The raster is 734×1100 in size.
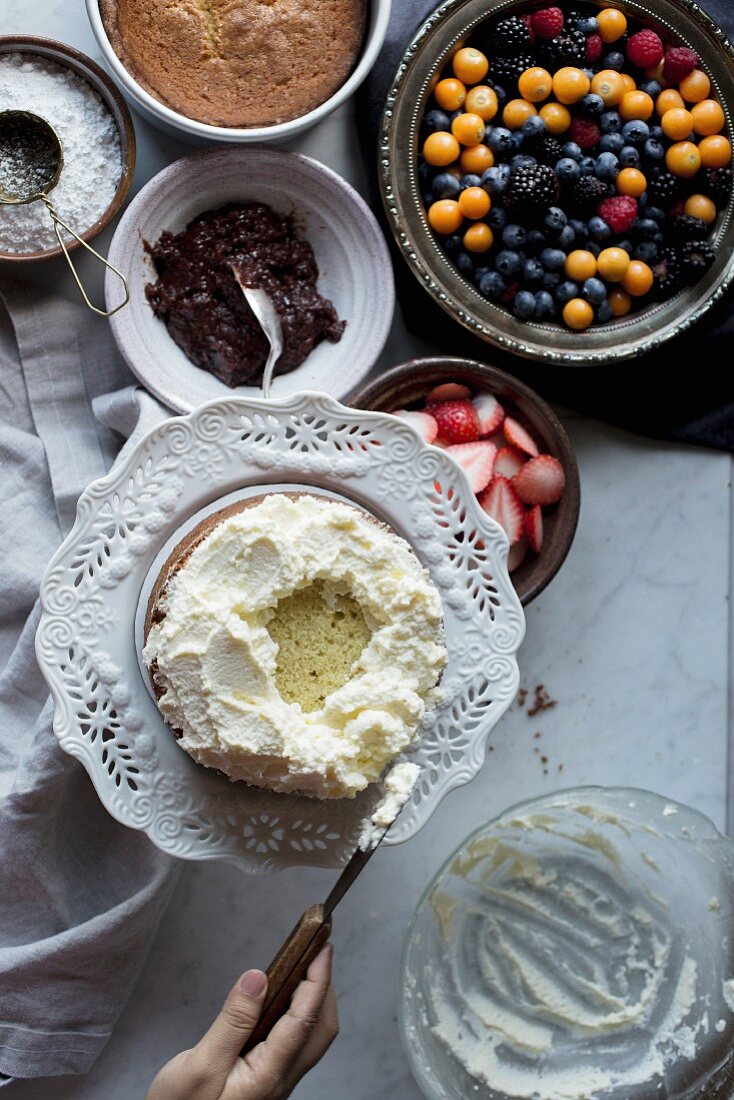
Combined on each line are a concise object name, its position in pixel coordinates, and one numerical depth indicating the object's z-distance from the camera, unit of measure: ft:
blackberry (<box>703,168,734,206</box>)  3.63
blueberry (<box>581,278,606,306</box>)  3.62
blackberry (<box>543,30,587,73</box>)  3.60
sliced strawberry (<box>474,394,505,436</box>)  3.62
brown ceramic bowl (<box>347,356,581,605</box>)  3.57
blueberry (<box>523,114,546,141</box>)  3.58
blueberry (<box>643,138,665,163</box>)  3.63
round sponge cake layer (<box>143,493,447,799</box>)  3.04
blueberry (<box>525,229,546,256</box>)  3.61
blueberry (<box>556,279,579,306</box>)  3.63
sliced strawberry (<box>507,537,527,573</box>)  3.63
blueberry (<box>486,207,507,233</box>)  3.60
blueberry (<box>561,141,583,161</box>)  3.61
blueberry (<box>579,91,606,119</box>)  3.60
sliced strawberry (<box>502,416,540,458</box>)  3.62
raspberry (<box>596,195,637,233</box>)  3.61
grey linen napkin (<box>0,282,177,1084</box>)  3.52
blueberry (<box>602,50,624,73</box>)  3.63
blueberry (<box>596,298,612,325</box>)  3.64
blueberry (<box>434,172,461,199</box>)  3.59
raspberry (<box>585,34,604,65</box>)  3.62
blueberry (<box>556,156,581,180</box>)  3.59
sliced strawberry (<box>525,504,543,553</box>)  3.61
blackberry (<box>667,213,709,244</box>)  3.62
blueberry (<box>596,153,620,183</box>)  3.61
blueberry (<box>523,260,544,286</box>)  3.60
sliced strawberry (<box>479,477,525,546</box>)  3.60
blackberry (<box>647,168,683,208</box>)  3.64
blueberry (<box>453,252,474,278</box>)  3.60
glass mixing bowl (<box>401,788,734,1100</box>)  3.60
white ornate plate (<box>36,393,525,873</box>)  3.14
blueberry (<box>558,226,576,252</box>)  3.61
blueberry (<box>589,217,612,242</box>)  3.61
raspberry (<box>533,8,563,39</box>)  3.59
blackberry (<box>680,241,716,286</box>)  3.62
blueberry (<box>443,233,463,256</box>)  3.61
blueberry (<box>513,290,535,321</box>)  3.59
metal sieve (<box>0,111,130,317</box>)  3.50
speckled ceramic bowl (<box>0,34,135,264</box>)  3.50
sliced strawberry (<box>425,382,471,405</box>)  3.61
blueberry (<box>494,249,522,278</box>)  3.59
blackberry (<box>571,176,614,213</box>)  3.59
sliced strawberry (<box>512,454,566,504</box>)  3.60
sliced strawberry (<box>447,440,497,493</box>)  3.59
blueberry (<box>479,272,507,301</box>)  3.59
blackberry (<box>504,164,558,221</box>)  3.56
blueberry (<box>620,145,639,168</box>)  3.62
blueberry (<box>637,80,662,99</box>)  3.65
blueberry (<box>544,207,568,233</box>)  3.59
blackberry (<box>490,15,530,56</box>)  3.59
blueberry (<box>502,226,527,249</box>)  3.59
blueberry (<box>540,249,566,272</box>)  3.61
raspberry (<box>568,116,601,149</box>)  3.62
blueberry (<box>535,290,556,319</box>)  3.61
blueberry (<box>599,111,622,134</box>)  3.62
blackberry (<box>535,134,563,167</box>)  3.60
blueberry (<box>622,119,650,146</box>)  3.62
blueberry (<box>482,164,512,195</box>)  3.59
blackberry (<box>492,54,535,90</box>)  3.61
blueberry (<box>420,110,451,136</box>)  3.60
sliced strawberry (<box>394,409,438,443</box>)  3.58
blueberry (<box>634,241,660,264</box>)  3.65
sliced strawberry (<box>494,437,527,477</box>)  3.64
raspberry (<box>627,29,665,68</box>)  3.62
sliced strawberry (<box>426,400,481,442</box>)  3.59
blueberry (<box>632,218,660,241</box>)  3.63
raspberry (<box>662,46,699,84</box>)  3.62
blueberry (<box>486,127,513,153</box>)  3.60
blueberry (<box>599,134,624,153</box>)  3.62
